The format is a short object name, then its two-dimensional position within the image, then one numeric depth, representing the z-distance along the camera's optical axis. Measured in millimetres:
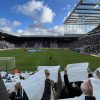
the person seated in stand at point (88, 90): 1372
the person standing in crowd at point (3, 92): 1445
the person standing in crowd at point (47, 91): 2072
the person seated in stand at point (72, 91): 2589
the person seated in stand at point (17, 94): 2279
